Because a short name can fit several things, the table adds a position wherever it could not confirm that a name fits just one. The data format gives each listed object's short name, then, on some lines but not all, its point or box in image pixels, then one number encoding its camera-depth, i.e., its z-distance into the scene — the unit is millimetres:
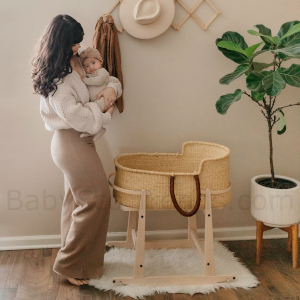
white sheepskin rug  1947
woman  1741
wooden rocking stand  1957
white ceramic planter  2105
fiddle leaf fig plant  1847
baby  1915
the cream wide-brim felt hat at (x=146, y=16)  2100
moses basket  1938
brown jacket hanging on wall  2121
